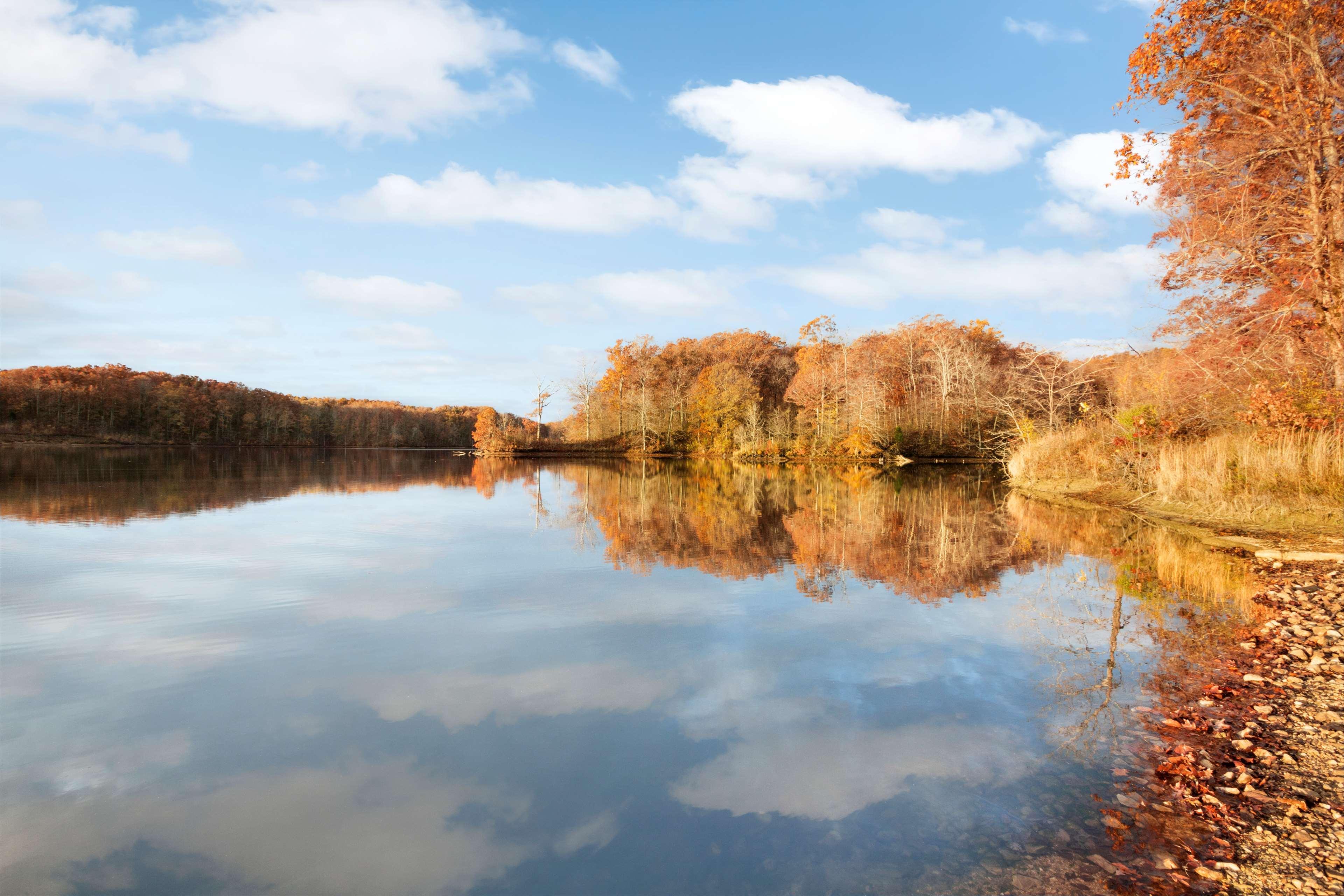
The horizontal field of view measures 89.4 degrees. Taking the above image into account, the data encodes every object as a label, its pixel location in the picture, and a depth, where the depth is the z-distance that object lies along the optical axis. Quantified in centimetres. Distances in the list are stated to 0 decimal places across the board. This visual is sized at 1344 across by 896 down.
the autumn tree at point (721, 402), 5253
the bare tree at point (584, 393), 5784
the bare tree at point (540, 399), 5844
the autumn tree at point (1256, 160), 1074
